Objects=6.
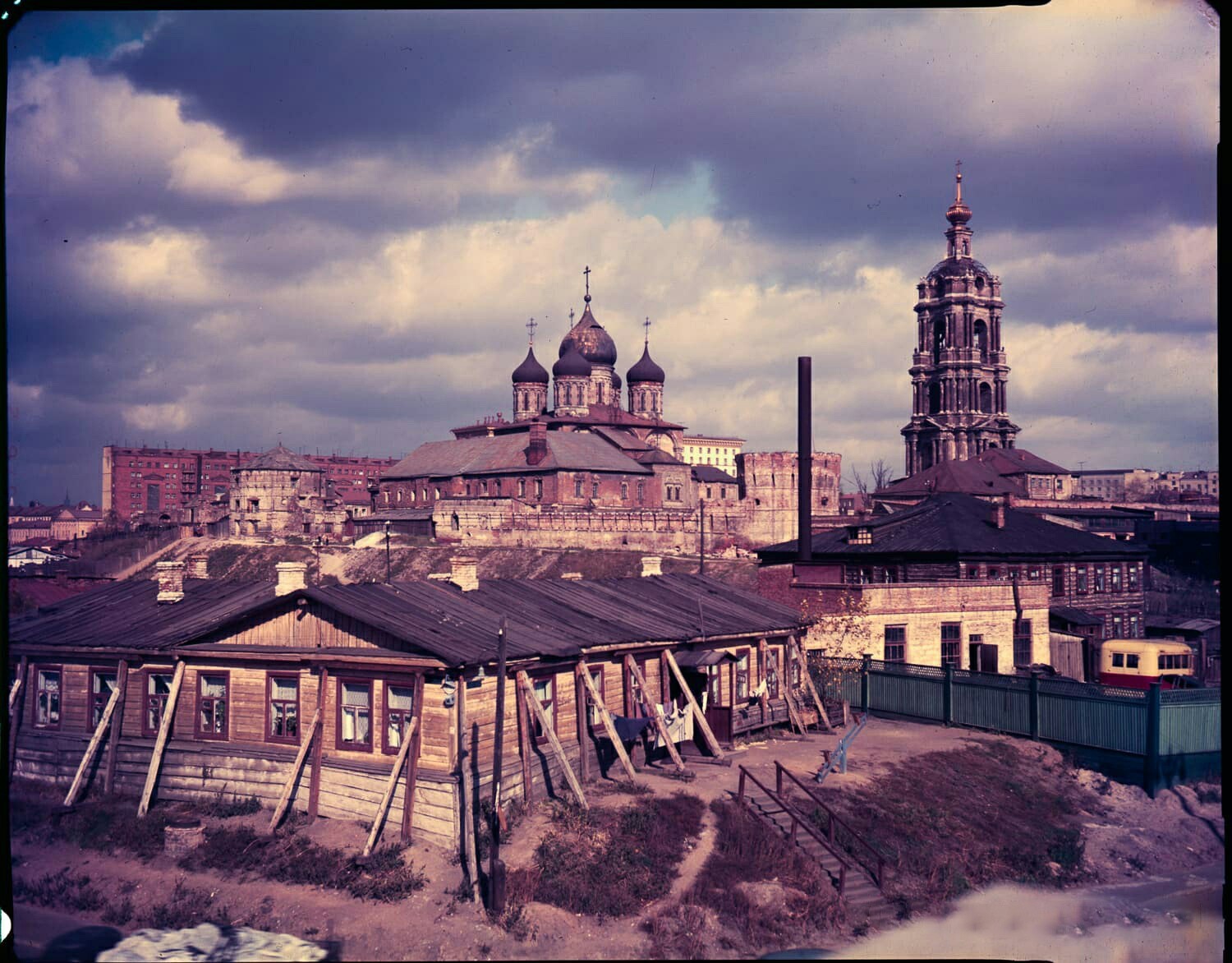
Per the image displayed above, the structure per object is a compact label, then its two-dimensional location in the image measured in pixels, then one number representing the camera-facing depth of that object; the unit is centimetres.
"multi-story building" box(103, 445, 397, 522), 13988
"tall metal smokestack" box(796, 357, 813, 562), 4475
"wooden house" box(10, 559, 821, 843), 2180
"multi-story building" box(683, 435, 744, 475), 17575
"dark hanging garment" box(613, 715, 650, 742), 2536
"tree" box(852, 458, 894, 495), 12979
